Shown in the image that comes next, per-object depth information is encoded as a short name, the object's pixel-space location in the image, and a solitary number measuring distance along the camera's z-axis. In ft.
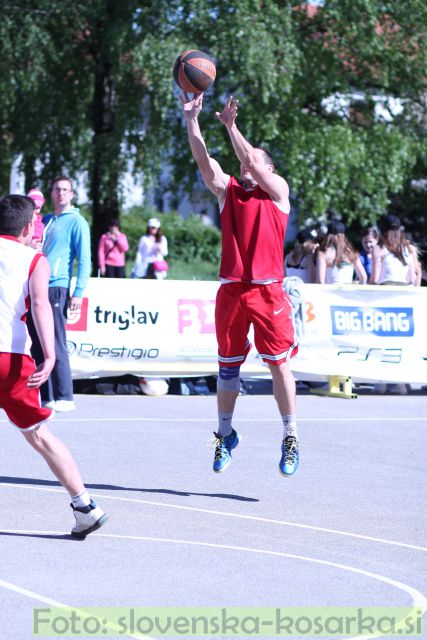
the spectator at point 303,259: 53.06
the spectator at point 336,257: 52.49
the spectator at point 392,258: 52.80
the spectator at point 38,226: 40.60
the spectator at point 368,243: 58.70
